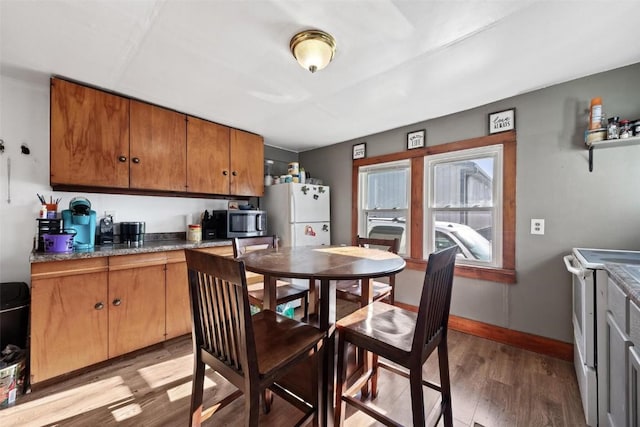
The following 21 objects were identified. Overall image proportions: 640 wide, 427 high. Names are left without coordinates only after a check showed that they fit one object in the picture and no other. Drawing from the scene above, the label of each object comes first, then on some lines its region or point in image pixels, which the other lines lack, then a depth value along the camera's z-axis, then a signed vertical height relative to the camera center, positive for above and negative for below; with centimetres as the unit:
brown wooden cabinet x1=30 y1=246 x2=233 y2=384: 174 -76
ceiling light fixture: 147 +101
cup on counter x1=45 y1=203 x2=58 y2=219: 206 +2
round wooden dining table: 117 -29
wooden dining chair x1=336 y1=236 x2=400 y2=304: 190 -60
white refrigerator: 322 +1
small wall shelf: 172 +52
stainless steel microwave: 294 -12
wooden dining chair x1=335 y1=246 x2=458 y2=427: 104 -60
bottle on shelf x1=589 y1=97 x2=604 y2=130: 183 +75
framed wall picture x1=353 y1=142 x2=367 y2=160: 343 +89
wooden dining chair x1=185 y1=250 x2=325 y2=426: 93 -59
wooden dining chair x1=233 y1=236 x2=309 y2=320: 179 -60
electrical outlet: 218 -11
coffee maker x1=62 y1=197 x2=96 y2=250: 209 -7
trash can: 180 -76
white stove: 135 -69
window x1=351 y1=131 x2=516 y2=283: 238 +13
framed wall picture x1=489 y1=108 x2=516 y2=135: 231 +89
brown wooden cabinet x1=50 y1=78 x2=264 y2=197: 203 +65
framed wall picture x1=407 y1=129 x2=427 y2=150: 289 +89
